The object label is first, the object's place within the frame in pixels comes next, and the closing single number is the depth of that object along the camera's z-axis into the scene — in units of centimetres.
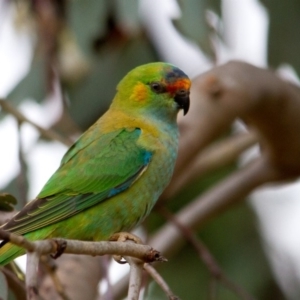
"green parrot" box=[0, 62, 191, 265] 595
